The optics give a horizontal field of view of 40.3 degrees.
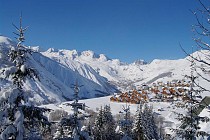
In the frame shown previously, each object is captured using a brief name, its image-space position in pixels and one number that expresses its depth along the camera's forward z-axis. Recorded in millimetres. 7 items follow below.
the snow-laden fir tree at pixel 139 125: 50094
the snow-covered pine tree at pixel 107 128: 65269
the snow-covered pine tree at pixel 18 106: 11797
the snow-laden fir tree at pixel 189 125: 21188
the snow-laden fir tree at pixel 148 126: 57844
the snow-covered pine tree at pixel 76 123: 16094
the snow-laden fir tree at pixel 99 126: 59422
